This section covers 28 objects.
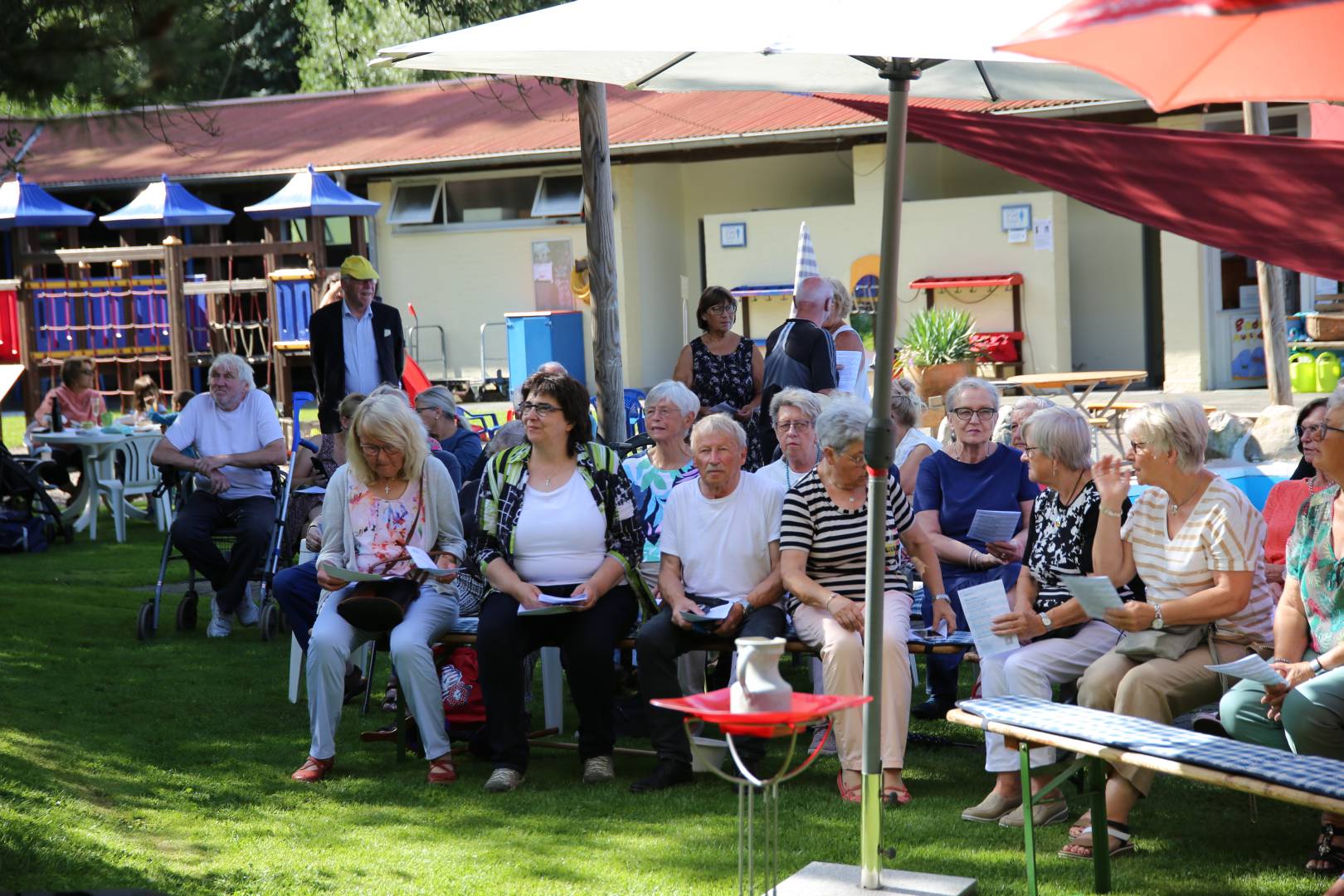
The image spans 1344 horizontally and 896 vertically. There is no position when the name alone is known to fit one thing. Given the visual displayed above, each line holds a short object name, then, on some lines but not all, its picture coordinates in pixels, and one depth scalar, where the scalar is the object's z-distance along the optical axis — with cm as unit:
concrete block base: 761
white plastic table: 2206
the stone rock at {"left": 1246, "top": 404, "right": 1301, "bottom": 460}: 2023
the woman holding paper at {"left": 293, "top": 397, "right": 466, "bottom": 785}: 1095
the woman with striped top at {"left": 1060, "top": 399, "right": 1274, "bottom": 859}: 881
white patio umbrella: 669
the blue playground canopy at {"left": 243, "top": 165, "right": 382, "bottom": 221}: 3528
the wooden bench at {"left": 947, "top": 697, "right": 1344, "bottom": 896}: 699
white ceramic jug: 673
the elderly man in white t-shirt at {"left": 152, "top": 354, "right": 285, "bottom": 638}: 1575
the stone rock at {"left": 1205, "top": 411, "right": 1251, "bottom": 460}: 1866
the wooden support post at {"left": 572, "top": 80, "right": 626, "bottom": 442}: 1652
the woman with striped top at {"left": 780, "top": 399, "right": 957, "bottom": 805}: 1011
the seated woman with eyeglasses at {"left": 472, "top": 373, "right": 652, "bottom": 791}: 1070
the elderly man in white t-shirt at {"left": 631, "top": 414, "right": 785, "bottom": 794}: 1056
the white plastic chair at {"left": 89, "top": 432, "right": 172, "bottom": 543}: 2267
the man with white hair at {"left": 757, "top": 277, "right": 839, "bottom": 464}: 1473
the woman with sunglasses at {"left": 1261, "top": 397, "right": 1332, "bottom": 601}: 1059
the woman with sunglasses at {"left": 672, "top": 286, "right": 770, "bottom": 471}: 1537
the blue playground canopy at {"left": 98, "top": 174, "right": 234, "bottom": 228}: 3722
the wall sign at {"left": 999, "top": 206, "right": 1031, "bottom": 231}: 3334
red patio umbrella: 486
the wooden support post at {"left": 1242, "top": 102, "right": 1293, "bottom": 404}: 2262
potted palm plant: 2970
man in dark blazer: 1678
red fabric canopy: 985
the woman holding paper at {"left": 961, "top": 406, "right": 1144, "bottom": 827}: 950
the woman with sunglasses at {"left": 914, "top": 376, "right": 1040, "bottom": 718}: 1164
